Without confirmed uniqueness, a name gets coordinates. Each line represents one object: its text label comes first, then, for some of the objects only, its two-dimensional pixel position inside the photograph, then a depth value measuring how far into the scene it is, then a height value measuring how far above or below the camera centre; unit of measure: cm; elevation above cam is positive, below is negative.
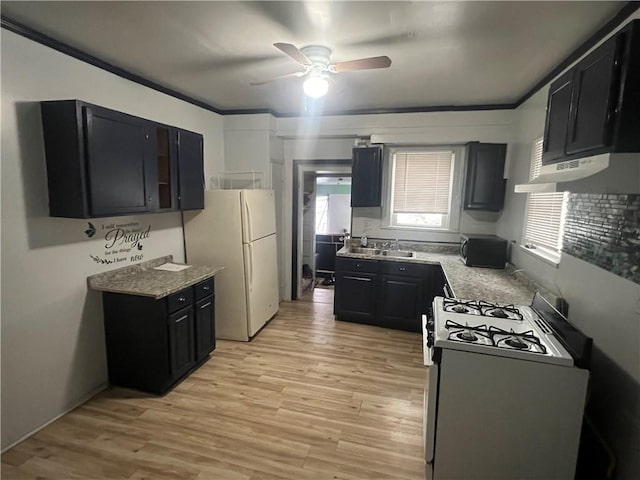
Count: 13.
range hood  139 +15
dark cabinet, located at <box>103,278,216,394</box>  253 -114
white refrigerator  341 -56
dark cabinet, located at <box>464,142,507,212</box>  359 +31
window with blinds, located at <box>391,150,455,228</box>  409 +18
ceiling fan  202 +87
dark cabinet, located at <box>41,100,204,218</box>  210 +24
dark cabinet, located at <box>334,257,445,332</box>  371 -106
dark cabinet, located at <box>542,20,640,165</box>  125 +46
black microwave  335 -50
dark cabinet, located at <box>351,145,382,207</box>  402 +31
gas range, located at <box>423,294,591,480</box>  154 -97
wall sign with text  257 -39
